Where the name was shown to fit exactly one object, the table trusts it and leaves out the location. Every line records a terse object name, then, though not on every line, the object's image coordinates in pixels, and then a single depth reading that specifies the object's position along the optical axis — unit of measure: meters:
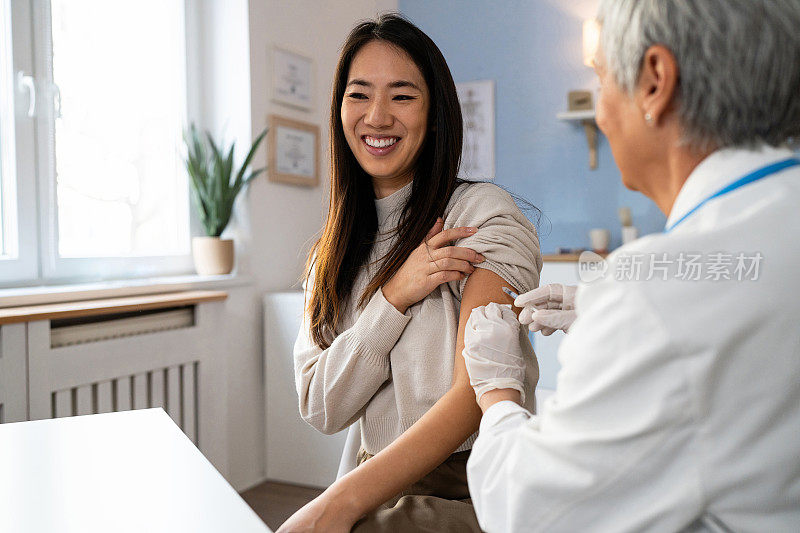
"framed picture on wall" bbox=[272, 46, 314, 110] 3.15
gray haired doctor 0.59
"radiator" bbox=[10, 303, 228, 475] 2.05
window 2.36
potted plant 2.85
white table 0.73
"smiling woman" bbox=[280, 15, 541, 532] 1.14
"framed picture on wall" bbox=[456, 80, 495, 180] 3.98
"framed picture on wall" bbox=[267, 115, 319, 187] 3.13
